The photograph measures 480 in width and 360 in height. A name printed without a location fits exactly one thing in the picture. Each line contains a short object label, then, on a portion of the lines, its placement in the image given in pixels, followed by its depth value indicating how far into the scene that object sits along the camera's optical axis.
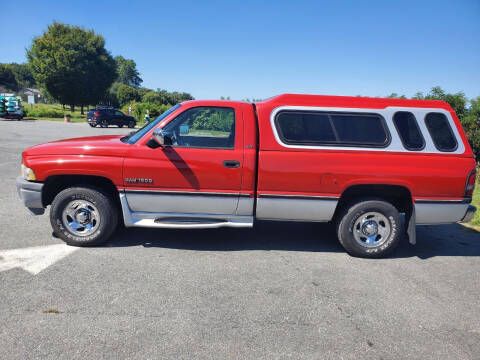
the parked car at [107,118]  26.31
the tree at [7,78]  101.38
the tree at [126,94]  66.25
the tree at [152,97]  56.19
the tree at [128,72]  122.56
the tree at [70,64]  47.00
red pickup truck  4.08
